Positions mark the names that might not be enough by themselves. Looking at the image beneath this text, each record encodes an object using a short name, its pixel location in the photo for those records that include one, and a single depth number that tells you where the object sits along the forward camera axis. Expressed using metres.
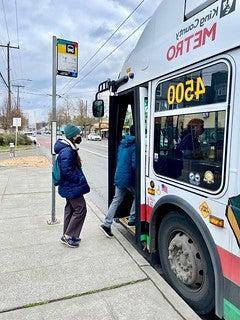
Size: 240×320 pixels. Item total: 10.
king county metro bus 1.79
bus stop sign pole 4.02
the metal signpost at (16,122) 17.74
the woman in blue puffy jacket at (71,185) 3.22
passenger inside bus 2.11
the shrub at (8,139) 25.46
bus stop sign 4.07
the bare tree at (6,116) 28.92
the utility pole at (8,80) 25.76
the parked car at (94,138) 49.68
